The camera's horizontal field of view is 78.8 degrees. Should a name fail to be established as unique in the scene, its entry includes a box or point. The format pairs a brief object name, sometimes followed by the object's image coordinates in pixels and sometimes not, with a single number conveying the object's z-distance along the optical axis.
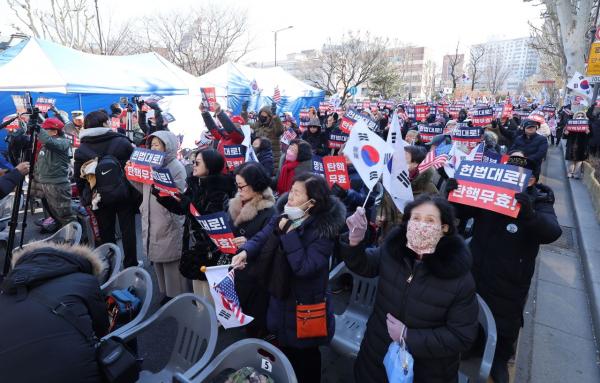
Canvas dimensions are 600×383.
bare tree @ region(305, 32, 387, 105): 35.00
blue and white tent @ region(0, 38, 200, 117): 10.77
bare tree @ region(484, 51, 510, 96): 59.97
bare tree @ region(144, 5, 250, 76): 28.03
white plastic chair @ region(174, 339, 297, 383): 2.07
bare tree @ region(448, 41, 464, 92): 72.56
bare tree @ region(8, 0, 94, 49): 25.97
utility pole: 25.53
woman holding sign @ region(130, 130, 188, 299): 3.88
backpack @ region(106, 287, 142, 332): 2.72
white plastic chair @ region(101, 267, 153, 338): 2.66
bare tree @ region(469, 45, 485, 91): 48.68
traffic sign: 12.04
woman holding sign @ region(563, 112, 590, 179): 9.77
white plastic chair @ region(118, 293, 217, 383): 2.42
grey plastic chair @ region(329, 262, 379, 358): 3.02
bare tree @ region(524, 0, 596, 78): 14.91
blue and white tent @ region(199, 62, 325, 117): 16.58
